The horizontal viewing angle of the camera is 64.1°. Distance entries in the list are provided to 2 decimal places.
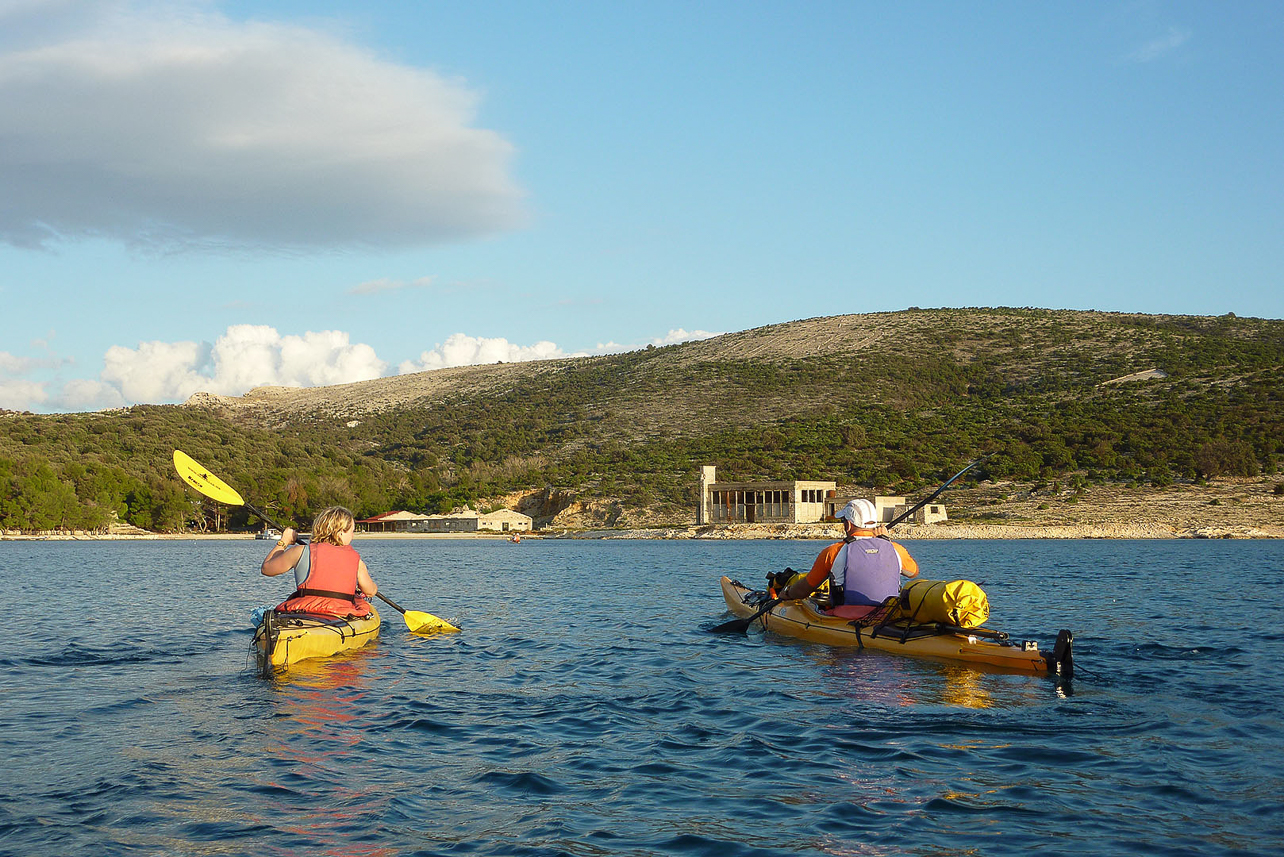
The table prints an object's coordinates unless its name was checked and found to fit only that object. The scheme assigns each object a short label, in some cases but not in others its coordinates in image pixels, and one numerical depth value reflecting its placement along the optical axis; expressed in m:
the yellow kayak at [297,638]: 12.55
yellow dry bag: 12.55
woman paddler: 13.19
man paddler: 13.96
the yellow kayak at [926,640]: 11.66
